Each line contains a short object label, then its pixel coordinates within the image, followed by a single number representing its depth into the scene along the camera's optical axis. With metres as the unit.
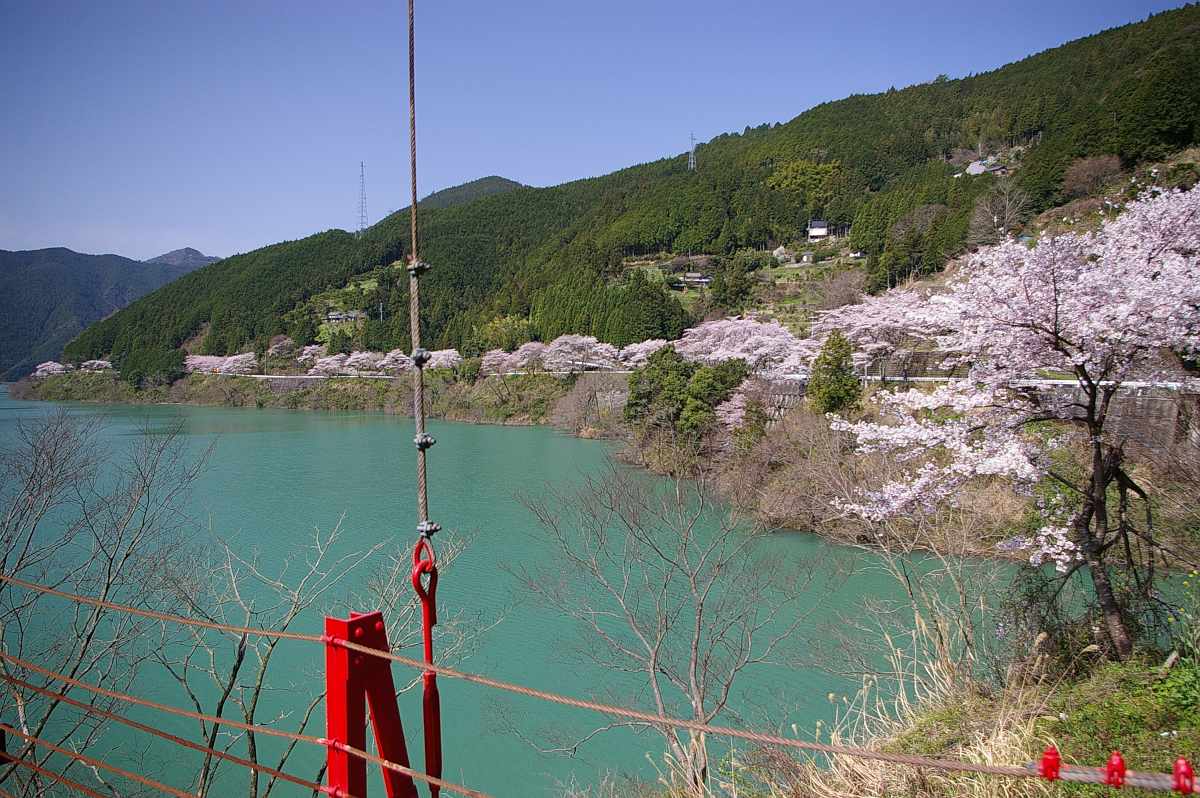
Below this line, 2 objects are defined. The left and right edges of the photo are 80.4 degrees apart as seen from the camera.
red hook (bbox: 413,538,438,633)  1.47
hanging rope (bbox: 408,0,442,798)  1.45
